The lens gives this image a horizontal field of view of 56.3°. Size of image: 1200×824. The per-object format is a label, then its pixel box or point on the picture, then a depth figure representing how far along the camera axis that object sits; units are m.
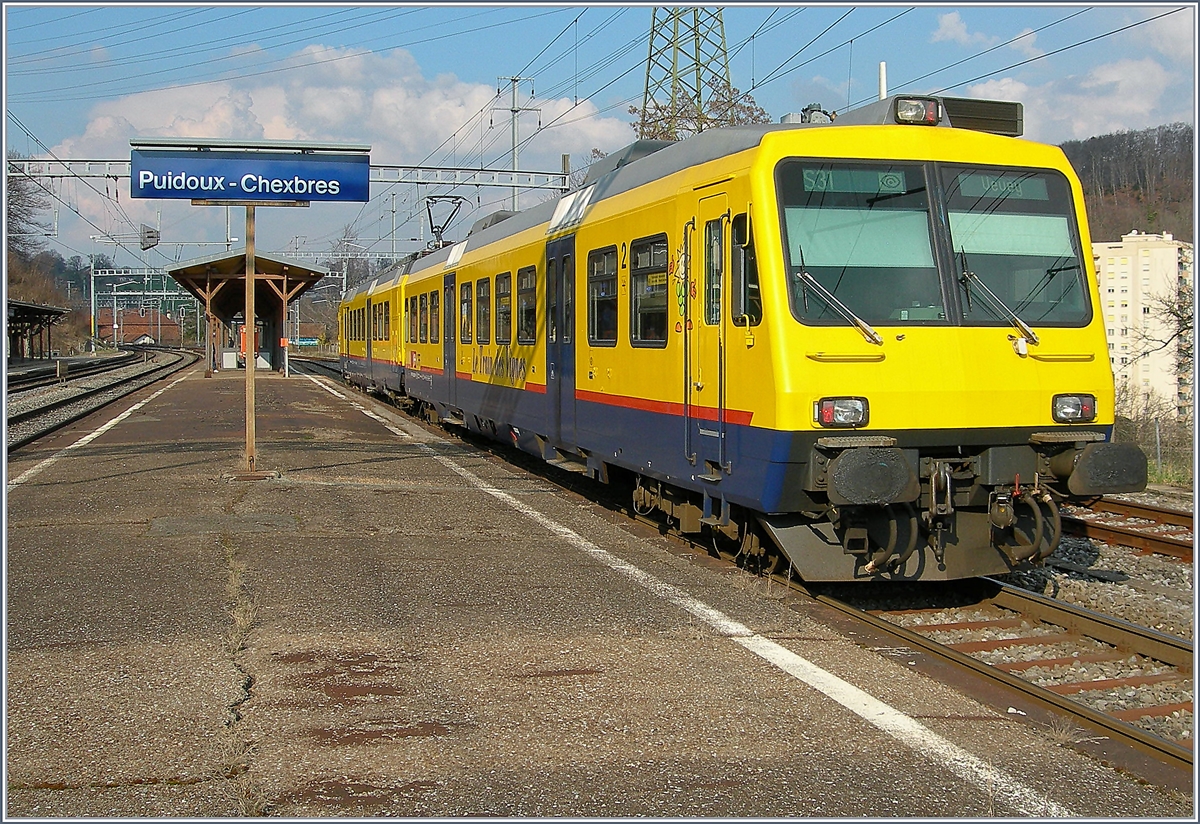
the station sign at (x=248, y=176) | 12.11
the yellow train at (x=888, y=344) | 6.67
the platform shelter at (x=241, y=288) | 38.09
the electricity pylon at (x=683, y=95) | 32.59
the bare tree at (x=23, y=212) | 61.39
